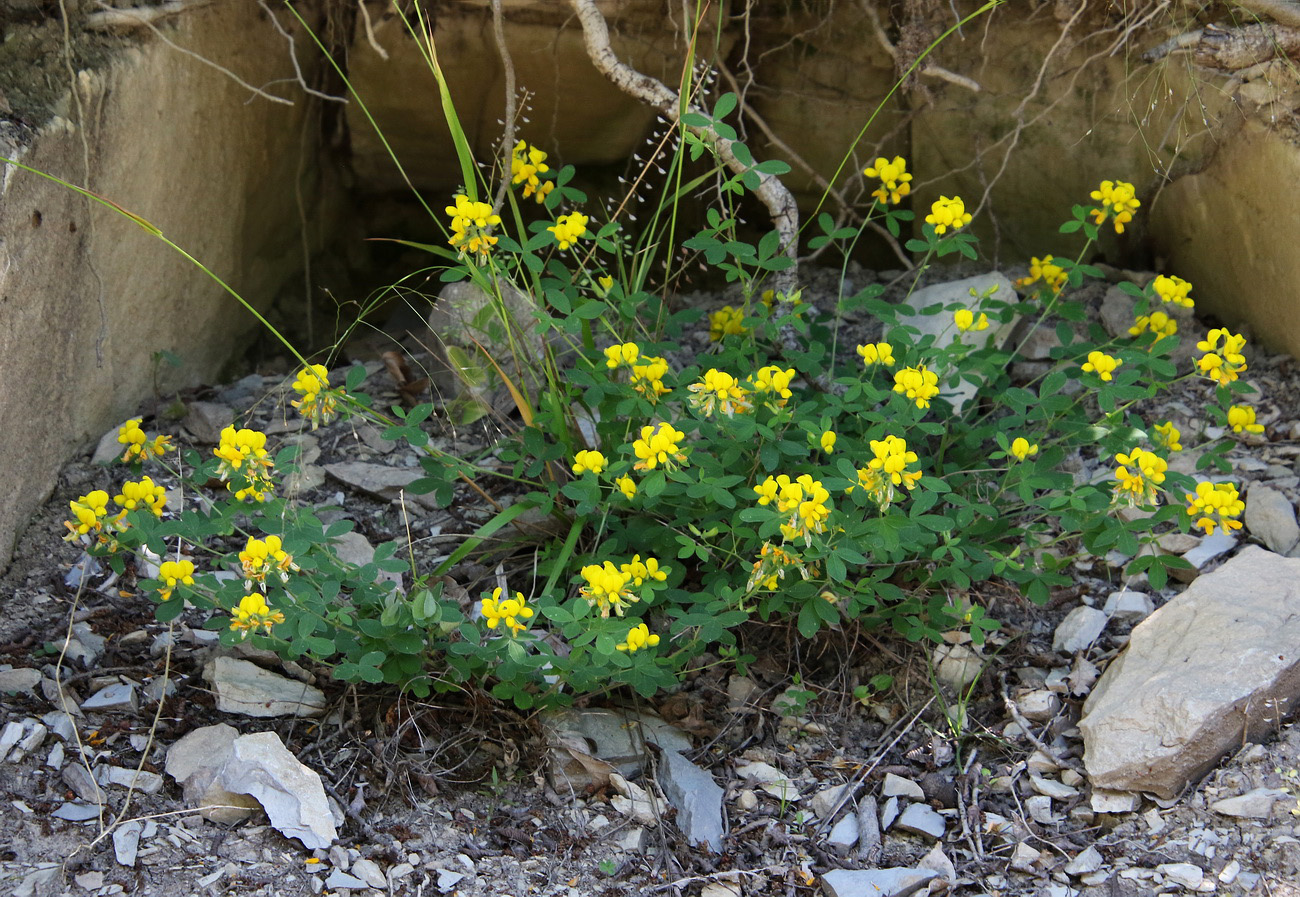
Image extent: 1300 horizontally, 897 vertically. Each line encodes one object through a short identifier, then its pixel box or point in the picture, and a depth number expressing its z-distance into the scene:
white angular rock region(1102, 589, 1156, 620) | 1.95
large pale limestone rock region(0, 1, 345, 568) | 1.94
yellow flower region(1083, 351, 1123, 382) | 1.90
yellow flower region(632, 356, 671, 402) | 1.90
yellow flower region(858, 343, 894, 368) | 1.89
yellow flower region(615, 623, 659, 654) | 1.79
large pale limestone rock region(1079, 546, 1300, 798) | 1.83
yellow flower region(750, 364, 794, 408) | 1.87
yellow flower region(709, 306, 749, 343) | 2.03
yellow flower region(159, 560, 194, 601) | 1.80
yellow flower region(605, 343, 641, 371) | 1.86
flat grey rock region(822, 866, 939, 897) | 1.80
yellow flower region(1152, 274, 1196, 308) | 1.94
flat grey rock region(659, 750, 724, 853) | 1.84
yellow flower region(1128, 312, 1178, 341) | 1.98
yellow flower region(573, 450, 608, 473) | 1.84
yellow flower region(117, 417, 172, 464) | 1.86
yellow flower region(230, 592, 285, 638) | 1.77
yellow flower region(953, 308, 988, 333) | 1.90
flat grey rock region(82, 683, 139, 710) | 1.87
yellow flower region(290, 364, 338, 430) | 1.86
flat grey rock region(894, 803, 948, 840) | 1.85
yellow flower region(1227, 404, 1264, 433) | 1.91
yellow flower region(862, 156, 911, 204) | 1.97
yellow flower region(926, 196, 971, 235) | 1.94
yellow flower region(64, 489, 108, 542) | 1.81
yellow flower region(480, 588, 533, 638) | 1.78
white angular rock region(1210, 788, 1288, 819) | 1.80
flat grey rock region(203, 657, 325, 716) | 1.87
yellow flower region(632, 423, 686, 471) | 1.81
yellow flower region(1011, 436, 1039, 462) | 1.87
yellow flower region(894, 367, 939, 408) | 1.87
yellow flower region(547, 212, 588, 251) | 1.89
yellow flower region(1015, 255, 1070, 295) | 2.02
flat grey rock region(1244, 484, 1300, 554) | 1.97
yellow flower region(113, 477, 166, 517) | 1.83
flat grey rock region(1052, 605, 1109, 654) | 1.94
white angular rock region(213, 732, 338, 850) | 1.80
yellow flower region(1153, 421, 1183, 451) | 1.90
